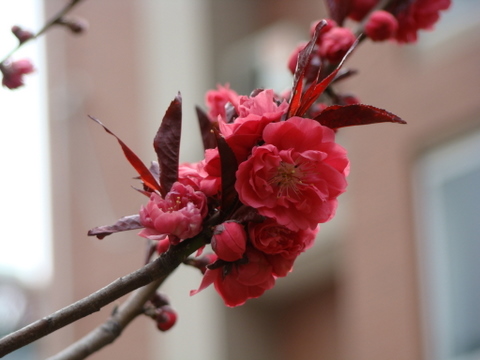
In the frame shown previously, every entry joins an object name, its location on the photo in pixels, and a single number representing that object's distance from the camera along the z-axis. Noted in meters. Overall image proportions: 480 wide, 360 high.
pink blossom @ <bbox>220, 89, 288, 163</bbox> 0.75
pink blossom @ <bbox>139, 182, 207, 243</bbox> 0.73
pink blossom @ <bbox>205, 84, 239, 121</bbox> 0.87
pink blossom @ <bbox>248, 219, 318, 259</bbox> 0.74
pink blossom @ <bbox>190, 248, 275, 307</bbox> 0.75
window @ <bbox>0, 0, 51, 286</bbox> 6.30
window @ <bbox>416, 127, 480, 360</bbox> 3.87
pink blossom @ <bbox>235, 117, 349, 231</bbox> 0.74
